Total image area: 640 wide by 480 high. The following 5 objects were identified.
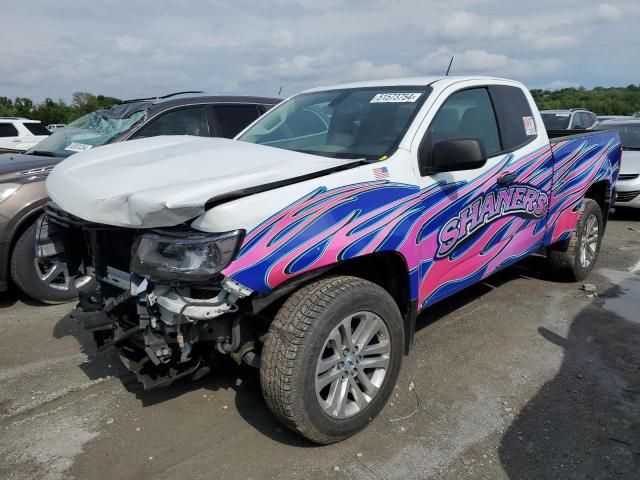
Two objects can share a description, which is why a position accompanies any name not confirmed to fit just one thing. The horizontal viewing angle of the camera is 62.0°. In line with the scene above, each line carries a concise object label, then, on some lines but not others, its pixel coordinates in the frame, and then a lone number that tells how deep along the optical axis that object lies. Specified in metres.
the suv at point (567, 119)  13.26
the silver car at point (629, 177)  8.58
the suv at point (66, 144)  4.51
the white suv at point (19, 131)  15.11
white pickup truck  2.35
